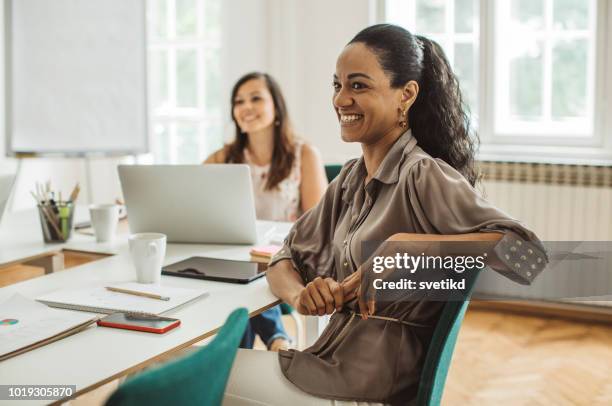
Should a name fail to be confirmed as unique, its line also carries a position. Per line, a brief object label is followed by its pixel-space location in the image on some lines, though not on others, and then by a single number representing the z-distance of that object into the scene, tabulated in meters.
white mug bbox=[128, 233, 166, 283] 1.70
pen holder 2.17
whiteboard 3.93
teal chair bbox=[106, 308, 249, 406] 0.78
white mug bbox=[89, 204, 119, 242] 2.20
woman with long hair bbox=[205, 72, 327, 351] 2.82
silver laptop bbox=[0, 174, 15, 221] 1.98
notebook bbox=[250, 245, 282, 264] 1.95
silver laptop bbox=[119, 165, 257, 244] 2.04
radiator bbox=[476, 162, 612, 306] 3.46
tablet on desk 1.75
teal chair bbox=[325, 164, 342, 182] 2.90
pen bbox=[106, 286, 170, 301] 1.54
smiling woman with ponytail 1.40
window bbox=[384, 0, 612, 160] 3.69
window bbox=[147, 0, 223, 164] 4.80
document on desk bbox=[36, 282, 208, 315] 1.48
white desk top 1.17
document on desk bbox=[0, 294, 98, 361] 1.26
